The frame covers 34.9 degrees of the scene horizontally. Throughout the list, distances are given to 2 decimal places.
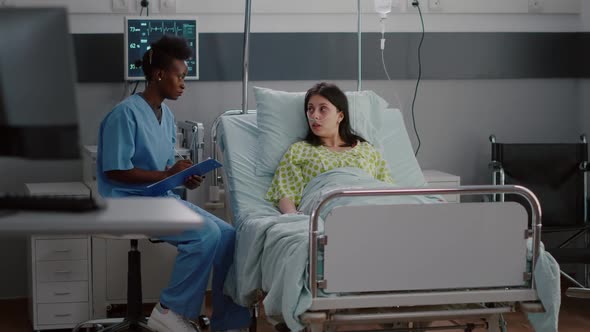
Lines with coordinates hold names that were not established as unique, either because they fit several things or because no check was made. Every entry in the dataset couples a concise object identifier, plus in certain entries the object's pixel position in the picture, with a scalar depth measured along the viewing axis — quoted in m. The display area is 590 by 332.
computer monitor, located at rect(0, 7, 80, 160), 1.73
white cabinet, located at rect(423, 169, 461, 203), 4.69
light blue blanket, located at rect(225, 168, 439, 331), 2.97
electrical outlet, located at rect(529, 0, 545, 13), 5.24
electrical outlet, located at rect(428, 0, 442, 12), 5.10
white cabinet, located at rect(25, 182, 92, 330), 4.18
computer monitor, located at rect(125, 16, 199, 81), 4.50
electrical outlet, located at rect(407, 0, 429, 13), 5.09
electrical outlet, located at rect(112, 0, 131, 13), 4.74
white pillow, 4.07
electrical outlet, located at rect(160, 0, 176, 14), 4.81
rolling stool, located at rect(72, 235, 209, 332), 3.91
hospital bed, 2.96
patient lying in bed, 3.91
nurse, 3.68
